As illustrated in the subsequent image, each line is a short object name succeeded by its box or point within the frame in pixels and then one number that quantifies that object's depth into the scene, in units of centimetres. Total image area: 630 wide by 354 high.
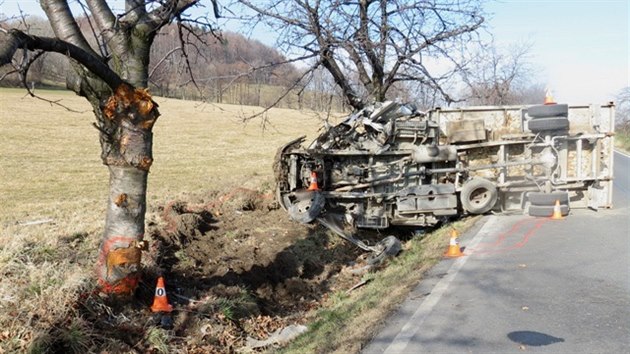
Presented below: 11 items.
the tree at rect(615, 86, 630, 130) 5091
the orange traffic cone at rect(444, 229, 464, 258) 732
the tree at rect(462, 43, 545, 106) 1481
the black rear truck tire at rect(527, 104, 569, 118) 971
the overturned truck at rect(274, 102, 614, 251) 983
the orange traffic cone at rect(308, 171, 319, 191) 953
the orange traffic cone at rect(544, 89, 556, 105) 988
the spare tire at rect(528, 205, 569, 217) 947
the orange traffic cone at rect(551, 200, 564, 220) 935
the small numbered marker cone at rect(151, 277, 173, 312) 611
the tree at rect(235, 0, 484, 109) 1203
